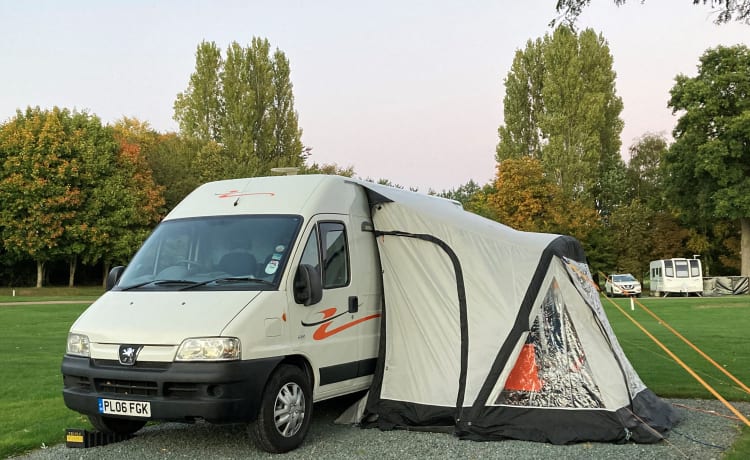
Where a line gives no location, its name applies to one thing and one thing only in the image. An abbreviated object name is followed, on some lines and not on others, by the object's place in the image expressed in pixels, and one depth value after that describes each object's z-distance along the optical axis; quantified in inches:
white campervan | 243.0
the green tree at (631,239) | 2177.7
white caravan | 1883.6
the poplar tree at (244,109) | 2146.9
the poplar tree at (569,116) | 2082.9
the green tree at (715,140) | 1784.0
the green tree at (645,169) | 2485.2
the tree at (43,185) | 1674.5
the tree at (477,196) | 1889.5
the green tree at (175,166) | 1979.6
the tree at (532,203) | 1995.6
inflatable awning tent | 283.6
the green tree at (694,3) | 317.7
